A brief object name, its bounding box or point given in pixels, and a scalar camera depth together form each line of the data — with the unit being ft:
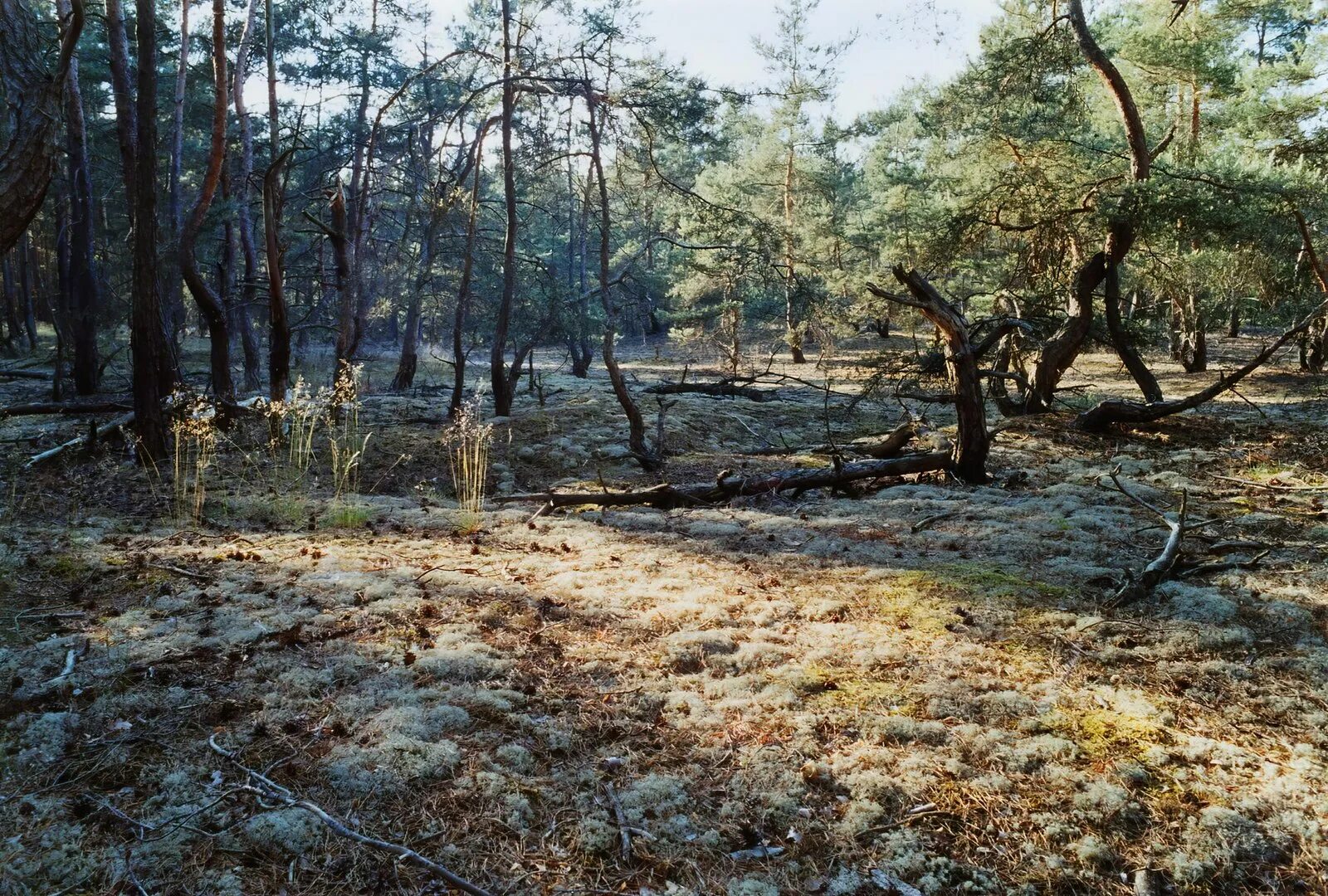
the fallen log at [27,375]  51.62
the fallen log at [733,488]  22.27
